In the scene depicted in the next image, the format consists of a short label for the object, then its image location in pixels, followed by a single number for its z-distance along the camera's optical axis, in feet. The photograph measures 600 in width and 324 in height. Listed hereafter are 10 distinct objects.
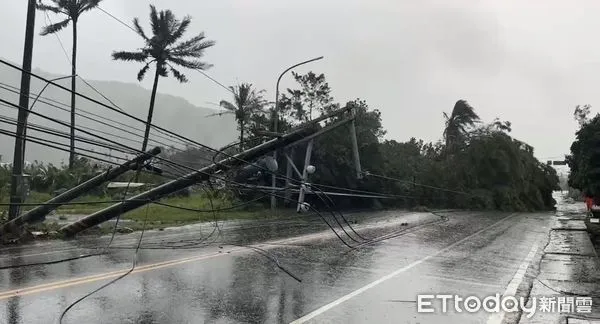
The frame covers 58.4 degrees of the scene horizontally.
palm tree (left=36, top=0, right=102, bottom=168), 108.78
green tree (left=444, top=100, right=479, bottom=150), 143.55
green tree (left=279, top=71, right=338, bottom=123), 130.31
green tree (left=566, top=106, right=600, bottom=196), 59.00
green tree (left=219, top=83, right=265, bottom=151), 146.00
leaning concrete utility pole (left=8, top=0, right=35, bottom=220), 47.00
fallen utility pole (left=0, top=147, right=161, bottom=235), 43.83
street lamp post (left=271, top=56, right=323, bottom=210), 82.70
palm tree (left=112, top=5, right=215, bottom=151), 120.57
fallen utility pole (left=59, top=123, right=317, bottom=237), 47.60
